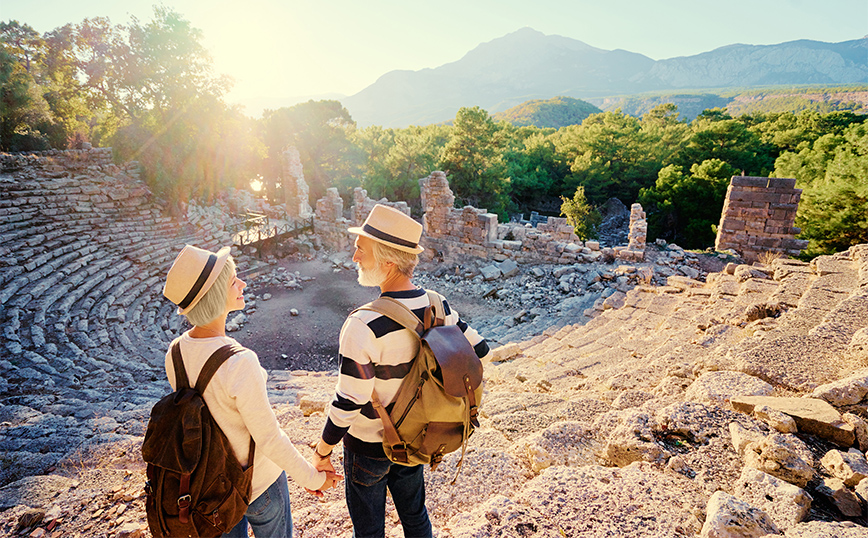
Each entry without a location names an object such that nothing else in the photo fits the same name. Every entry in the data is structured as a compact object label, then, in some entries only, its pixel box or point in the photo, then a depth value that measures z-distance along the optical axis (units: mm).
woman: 1690
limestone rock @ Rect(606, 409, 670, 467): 2729
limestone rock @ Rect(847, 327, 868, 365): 3498
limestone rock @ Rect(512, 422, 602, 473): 2902
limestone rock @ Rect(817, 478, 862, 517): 2090
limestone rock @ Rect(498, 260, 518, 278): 12039
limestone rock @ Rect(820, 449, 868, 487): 2224
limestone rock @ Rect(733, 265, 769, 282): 7550
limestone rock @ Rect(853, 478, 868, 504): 2092
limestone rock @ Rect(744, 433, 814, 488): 2291
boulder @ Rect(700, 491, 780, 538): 1841
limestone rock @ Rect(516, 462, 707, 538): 2084
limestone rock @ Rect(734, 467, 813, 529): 2045
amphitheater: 2242
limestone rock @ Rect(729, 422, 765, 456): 2594
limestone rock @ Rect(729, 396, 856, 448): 2615
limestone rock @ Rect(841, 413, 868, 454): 2562
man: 1875
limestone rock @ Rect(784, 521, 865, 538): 1811
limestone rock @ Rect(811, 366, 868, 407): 2881
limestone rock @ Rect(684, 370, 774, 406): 3316
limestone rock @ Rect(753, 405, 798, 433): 2664
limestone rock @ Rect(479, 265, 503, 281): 11969
